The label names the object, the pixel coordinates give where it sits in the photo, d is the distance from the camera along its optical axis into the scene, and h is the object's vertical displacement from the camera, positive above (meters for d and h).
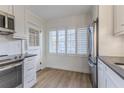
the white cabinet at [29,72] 1.72 -0.65
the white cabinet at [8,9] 1.52 +0.82
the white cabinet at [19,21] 1.80 +0.63
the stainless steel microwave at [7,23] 1.48 +0.50
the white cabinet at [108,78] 0.76 -0.44
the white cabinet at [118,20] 1.29 +0.50
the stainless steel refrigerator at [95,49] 1.73 -0.07
